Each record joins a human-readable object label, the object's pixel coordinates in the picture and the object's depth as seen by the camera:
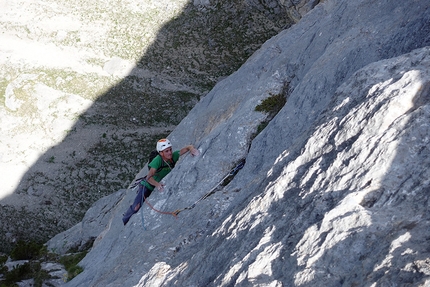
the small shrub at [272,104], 16.25
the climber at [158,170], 15.27
